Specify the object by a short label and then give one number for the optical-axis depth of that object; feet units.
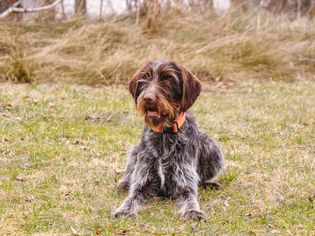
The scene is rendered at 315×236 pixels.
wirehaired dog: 17.54
